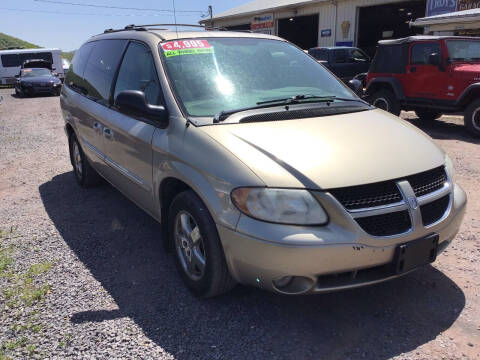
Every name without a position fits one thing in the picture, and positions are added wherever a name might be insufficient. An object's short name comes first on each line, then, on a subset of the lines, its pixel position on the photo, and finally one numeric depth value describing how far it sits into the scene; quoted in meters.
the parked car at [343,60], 16.28
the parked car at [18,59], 28.45
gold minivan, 2.28
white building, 20.02
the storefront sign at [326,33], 21.47
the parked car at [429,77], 8.70
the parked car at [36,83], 20.25
